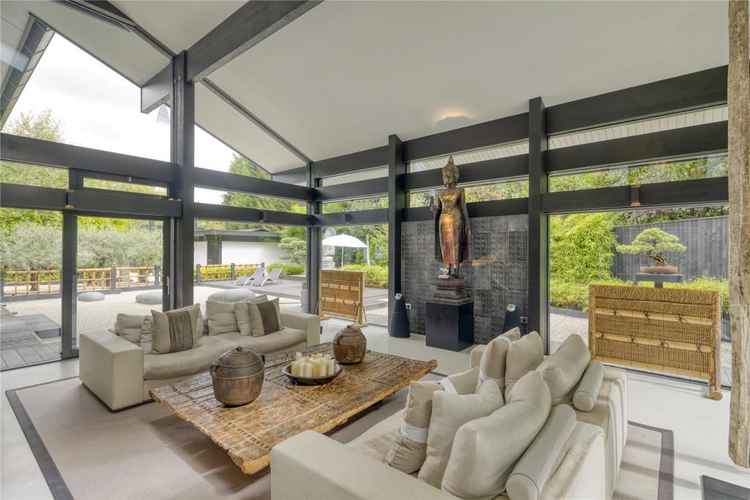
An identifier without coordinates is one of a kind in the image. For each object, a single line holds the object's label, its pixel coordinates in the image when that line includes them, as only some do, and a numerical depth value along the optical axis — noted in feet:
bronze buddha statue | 17.46
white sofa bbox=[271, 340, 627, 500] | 4.11
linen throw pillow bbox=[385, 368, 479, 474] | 5.11
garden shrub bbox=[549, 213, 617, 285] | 15.24
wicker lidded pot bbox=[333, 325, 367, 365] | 11.07
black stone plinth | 17.26
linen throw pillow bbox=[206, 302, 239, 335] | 14.43
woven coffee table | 6.70
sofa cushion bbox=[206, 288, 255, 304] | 15.75
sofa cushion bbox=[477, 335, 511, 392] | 6.81
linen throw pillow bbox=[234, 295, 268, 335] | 14.30
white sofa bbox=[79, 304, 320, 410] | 10.28
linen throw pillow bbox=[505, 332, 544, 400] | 6.72
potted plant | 13.69
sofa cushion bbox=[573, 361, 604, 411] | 6.22
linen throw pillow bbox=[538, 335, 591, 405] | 6.08
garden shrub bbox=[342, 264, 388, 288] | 22.86
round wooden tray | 9.34
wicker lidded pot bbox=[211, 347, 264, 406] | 7.97
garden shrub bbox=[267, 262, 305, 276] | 25.38
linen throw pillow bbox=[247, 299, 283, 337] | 14.32
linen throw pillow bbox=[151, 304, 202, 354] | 11.97
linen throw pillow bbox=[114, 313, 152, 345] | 12.04
